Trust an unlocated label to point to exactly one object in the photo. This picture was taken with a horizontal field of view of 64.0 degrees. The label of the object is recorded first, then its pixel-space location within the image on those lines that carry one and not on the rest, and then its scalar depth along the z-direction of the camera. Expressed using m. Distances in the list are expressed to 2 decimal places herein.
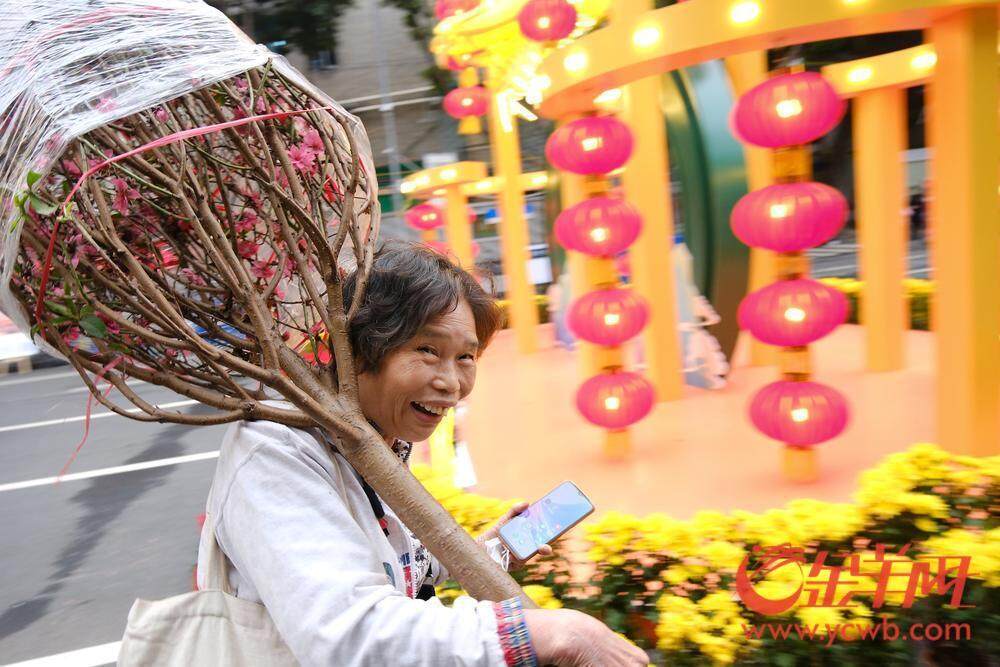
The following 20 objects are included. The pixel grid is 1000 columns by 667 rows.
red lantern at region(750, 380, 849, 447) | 4.22
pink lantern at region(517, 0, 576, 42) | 6.20
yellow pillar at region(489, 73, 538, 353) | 9.29
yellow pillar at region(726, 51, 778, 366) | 6.88
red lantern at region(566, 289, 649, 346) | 5.03
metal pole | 20.92
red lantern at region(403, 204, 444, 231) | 11.48
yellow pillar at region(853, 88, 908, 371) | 6.67
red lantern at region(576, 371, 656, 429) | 5.04
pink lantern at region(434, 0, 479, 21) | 8.76
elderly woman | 1.02
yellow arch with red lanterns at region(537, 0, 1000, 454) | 3.68
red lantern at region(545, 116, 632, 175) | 4.78
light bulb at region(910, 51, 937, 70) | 6.14
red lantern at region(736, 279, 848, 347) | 4.16
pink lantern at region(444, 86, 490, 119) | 9.62
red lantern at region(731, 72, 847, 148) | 3.87
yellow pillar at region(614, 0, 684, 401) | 6.09
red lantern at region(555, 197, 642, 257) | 4.93
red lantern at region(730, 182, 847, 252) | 4.01
